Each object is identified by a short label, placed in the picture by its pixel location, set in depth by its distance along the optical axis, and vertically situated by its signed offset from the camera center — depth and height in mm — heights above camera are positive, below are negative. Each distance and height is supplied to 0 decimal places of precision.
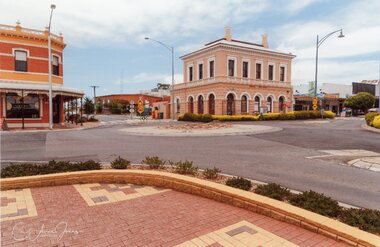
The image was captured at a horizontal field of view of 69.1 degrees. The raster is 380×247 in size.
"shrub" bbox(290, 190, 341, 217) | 4449 -1543
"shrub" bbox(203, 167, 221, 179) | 6594 -1494
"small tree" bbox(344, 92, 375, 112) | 57281 +2280
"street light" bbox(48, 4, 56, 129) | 23525 +1317
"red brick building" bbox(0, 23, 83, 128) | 24781 +3289
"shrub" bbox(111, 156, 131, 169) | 7309 -1413
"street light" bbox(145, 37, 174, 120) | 46372 +1410
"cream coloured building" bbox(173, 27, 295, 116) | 37594 +4643
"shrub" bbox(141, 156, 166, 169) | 7523 -1411
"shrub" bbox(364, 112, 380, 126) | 23177 -431
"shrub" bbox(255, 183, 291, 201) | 5109 -1517
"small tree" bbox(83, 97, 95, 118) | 57719 +1078
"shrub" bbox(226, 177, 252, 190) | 5657 -1496
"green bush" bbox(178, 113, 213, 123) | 32844 -770
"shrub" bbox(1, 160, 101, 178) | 6684 -1455
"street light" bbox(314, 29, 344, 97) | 29828 +7806
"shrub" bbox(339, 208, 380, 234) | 3857 -1570
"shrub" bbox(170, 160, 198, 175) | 6918 -1445
